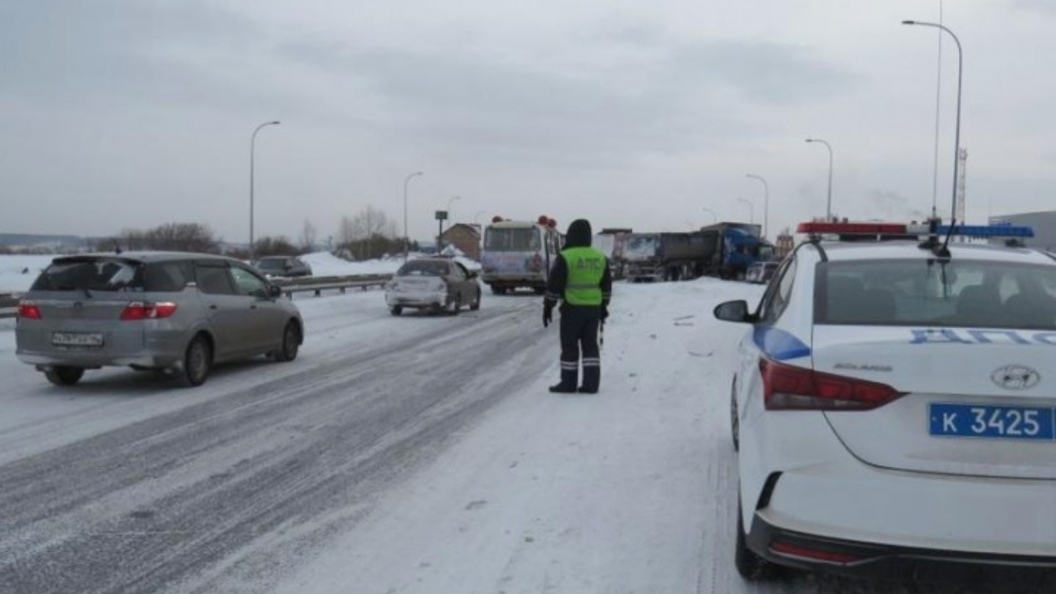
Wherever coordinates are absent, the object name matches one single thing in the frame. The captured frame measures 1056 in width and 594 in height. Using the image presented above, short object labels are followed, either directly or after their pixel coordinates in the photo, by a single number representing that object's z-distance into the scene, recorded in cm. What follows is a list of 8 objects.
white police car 337
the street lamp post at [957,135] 2961
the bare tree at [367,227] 14050
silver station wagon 1012
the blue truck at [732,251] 5260
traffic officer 976
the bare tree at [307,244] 12645
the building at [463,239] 12888
